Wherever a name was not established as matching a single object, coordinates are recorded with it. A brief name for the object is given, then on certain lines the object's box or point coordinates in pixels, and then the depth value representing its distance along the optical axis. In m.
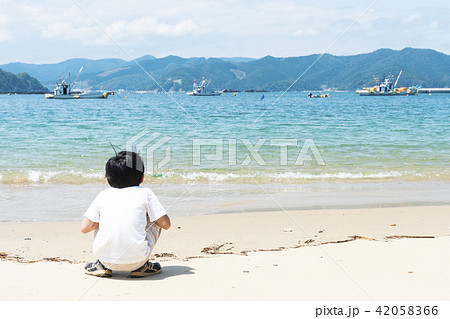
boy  3.40
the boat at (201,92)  131.52
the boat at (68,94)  87.06
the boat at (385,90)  113.94
